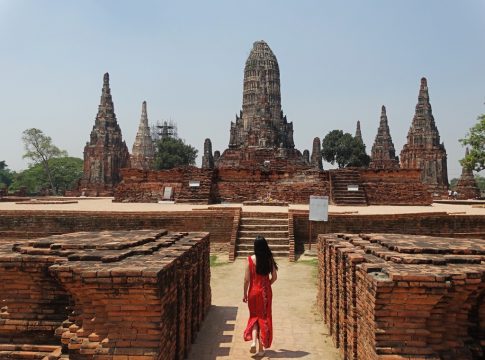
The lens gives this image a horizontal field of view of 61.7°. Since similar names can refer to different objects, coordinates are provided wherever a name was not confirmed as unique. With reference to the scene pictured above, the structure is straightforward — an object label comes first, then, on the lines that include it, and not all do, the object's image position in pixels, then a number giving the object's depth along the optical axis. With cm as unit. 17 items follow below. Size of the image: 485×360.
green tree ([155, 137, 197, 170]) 4706
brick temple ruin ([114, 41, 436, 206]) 1686
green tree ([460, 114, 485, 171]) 1991
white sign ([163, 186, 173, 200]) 1827
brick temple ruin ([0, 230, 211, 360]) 322
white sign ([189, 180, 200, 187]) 1686
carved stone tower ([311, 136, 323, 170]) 3788
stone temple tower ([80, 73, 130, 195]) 3509
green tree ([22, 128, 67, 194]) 4538
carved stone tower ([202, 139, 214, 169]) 3775
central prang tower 4291
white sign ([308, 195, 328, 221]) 944
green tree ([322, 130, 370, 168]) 4400
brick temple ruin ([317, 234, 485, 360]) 311
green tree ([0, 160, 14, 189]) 7362
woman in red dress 433
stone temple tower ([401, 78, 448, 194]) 3806
